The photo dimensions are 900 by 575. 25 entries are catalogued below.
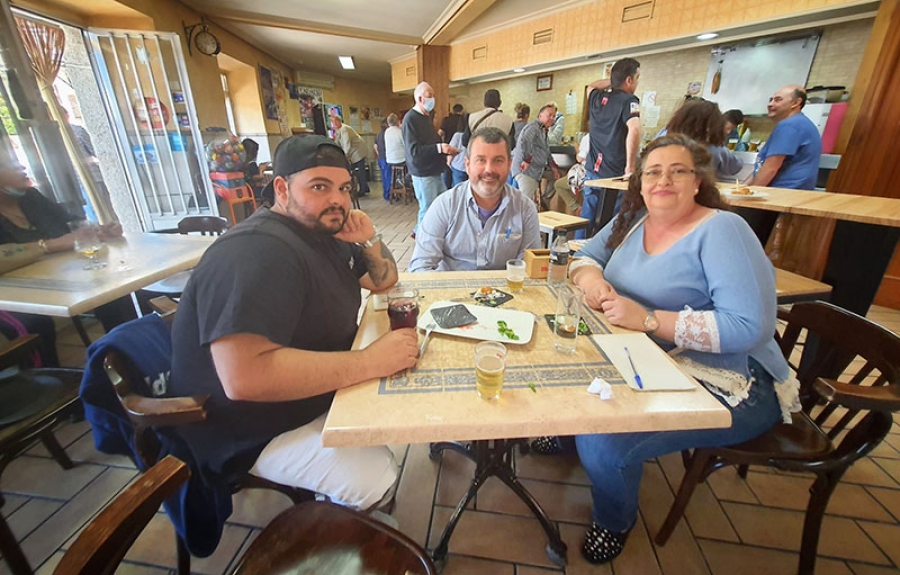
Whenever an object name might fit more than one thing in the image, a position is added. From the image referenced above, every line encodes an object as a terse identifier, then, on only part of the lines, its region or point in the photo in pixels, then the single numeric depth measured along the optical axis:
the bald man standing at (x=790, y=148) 2.46
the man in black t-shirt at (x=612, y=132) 3.20
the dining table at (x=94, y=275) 1.36
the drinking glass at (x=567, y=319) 1.07
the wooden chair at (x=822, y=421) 0.95
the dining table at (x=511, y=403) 0.77
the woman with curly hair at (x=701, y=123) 2.31
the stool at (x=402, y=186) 7.24
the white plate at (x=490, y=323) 1.07
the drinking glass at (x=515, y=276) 1.40
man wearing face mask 3.83
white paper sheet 0.88
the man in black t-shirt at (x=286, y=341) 0.88
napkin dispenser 1.53
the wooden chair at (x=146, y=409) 0.91
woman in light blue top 1.08
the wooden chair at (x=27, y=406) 1.12
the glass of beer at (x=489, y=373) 0.83
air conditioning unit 9.17
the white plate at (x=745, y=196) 2.08
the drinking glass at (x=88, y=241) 1.75
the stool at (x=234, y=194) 4.46
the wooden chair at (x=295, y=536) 0.60
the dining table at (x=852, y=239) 1.75
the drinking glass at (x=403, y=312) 1.10
